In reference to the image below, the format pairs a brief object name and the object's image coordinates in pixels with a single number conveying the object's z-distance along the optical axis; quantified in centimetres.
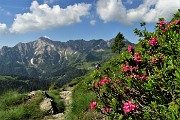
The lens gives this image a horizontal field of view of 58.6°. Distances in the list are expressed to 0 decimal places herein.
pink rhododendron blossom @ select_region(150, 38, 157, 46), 461
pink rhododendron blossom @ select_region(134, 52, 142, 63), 445
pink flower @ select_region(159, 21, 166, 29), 543
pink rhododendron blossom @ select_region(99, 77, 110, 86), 474
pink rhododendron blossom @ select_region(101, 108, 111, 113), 449
